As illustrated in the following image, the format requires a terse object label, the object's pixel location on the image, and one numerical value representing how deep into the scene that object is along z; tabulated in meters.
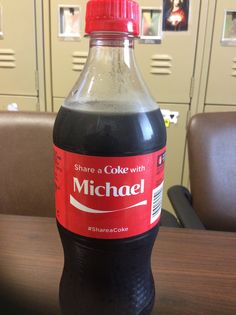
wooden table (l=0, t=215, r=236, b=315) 0.48
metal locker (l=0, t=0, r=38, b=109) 1.51
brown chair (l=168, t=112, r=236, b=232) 0.92
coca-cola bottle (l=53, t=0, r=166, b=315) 0.37
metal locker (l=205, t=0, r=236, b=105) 1.43
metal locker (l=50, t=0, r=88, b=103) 1.48
